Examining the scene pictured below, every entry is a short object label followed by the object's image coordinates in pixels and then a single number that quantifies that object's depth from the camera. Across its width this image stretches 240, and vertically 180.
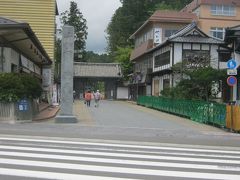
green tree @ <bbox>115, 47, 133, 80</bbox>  79.69
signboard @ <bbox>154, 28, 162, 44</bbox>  58.94
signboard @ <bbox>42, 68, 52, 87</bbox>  43.03
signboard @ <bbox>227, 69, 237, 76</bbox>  22.41
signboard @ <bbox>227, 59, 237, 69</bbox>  22.55
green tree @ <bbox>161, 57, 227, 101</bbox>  31.83
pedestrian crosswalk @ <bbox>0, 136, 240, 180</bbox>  9.72
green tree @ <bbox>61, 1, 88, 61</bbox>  98.69
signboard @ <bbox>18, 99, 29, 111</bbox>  21.77
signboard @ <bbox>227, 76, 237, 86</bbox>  22.55
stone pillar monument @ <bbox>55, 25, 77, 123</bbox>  23.84
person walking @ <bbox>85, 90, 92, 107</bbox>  46.22
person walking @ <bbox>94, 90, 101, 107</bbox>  44.54
